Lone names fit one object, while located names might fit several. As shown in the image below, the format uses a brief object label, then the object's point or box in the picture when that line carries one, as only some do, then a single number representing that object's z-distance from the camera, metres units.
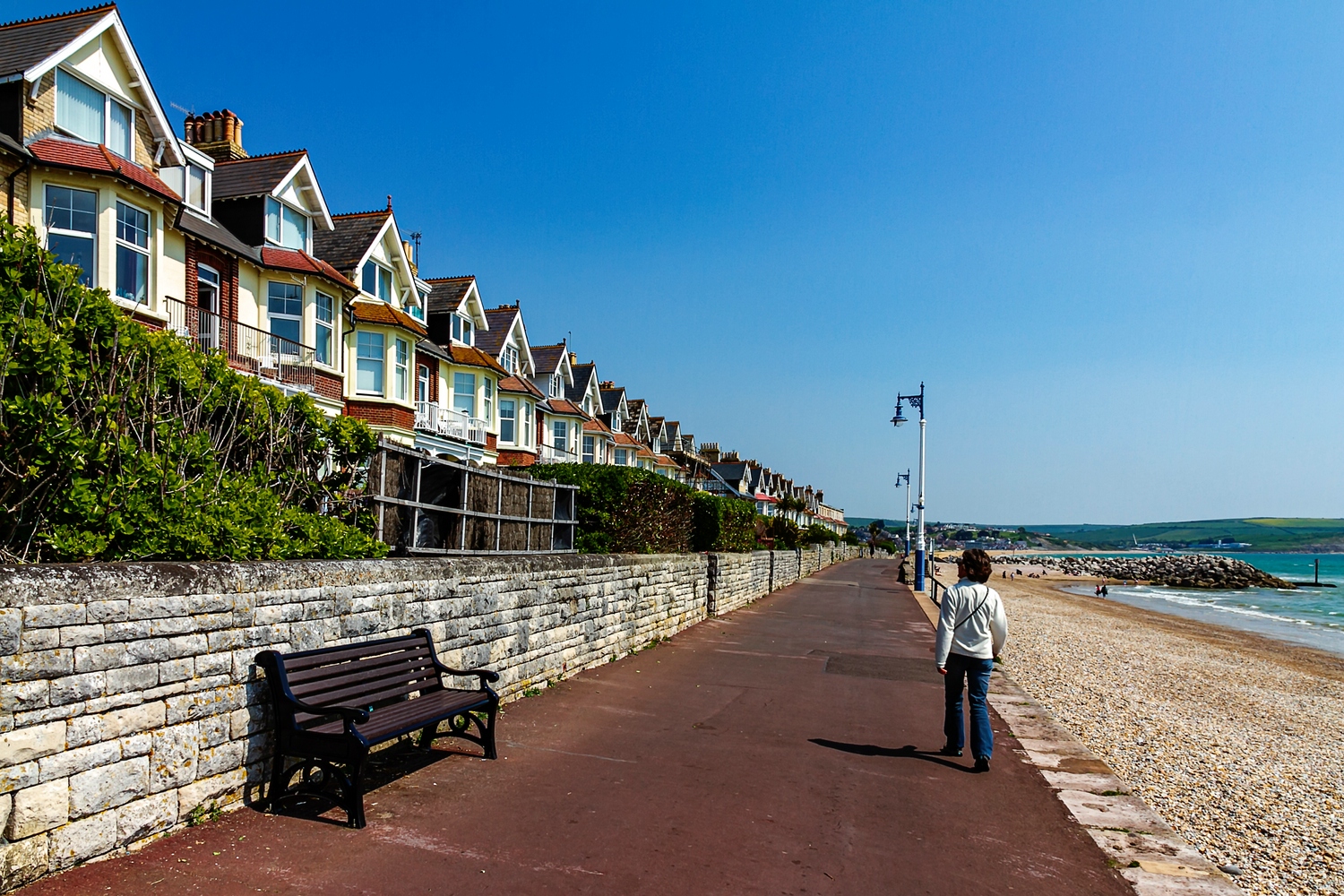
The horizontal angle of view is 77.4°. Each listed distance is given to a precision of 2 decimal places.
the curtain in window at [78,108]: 15.27
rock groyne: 76.00
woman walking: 6.82
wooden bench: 4.81
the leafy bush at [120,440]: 4.37
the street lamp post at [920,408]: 33.12
